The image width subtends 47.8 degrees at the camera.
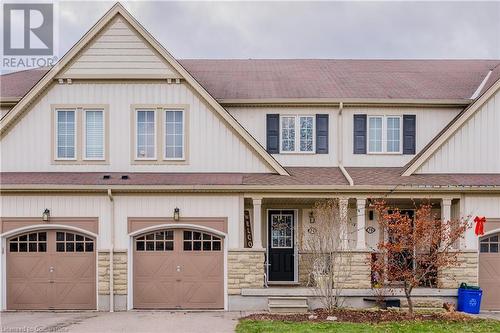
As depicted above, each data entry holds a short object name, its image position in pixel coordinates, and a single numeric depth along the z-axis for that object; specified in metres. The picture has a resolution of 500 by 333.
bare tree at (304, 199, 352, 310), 15.77
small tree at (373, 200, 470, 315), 14.62
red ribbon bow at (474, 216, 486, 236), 16.40
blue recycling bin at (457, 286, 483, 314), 15.87
